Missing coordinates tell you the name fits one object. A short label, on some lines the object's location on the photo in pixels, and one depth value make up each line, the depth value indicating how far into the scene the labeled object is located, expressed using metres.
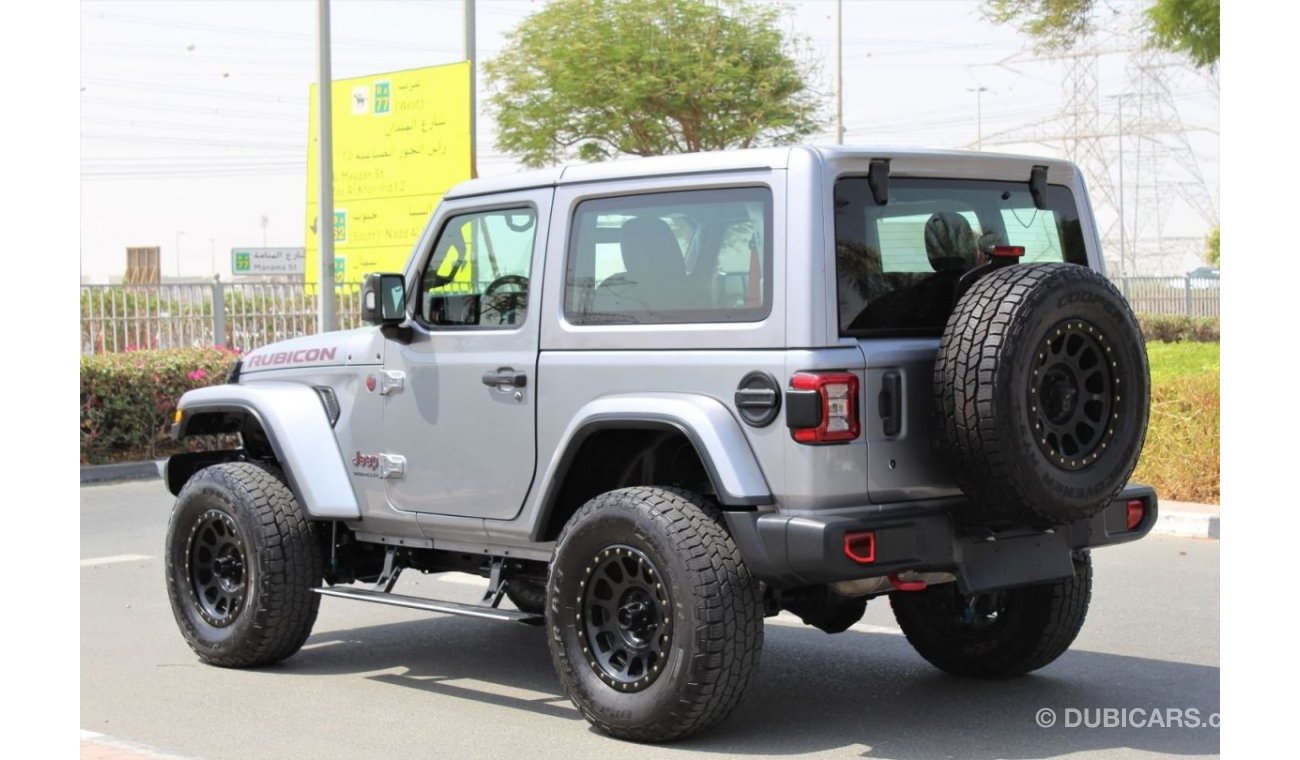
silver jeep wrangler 5.93
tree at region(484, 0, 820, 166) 37.72
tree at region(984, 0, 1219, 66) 16.75
